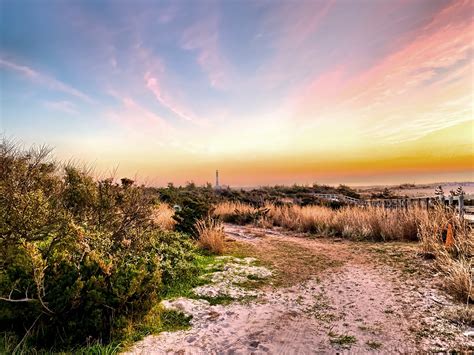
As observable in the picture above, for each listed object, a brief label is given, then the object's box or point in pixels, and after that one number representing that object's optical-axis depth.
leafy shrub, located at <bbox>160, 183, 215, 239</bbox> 10.13
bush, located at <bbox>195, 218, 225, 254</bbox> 8.62
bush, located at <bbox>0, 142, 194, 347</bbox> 3.59
